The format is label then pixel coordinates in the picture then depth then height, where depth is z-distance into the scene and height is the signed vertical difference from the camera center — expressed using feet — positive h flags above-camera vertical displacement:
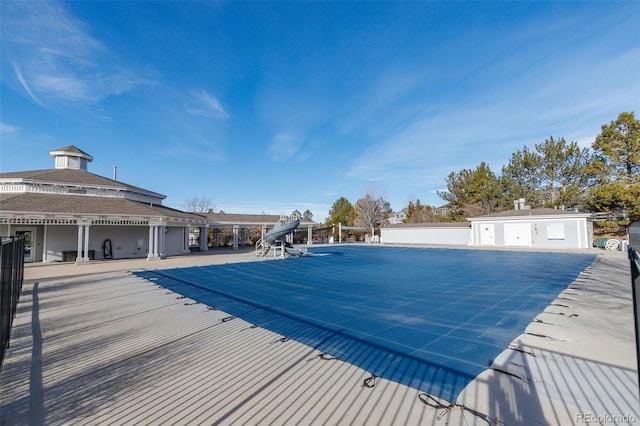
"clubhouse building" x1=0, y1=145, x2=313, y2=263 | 51.90 +2.02
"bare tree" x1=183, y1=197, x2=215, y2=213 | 170.55 +13.27
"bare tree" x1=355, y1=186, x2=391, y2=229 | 133.69 +7.55
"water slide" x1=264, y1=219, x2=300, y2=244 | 64.13 -1.22
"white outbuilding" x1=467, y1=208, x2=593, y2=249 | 75.34 -1.45
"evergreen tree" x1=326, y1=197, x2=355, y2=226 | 146.92 +6.86
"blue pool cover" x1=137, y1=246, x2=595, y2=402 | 12.75 -6.37
